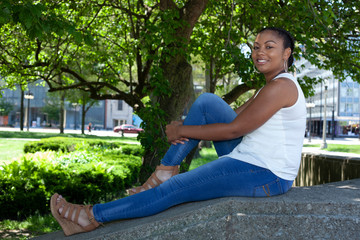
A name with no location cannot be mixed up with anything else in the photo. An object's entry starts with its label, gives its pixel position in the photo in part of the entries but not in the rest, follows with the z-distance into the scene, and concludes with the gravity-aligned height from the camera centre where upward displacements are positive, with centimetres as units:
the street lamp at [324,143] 2835 -117
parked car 5762 -117
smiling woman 269 -23
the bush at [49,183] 657 -122
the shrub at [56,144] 1631 -113
